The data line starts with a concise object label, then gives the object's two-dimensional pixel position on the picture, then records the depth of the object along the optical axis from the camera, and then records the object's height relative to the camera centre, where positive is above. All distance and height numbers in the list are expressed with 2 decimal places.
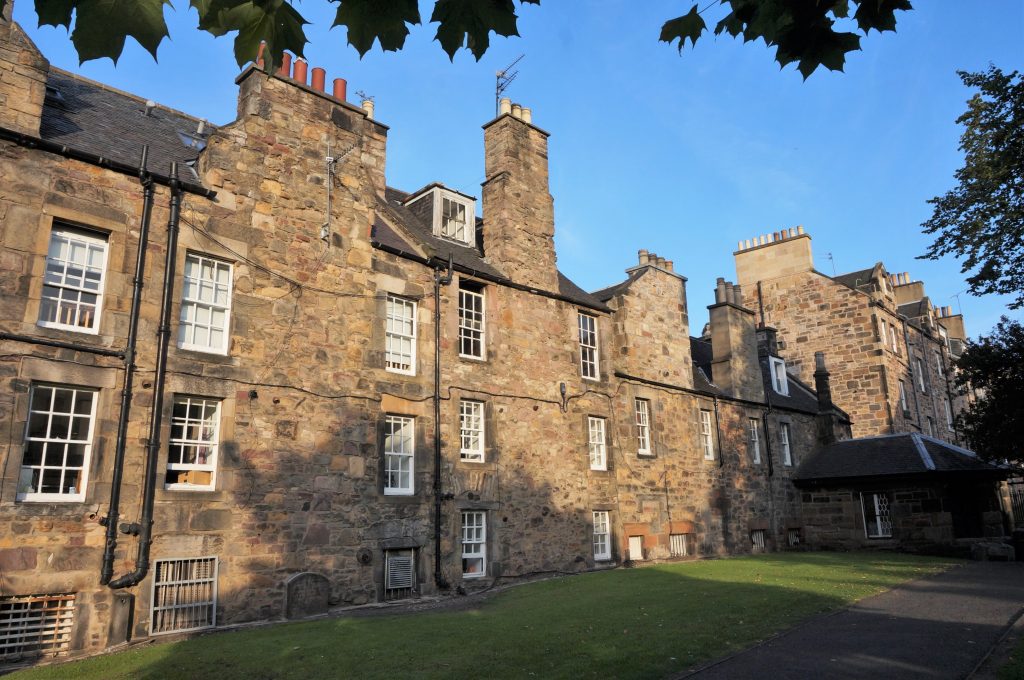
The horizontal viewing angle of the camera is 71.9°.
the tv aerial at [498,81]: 21.17 +12.36
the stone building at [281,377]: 11.20 +2.52
